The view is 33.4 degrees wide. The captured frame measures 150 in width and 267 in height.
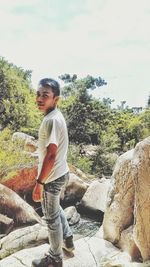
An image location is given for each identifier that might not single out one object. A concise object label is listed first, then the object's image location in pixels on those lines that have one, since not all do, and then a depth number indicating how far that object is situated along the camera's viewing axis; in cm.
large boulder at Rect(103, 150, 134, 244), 364
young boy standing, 249
